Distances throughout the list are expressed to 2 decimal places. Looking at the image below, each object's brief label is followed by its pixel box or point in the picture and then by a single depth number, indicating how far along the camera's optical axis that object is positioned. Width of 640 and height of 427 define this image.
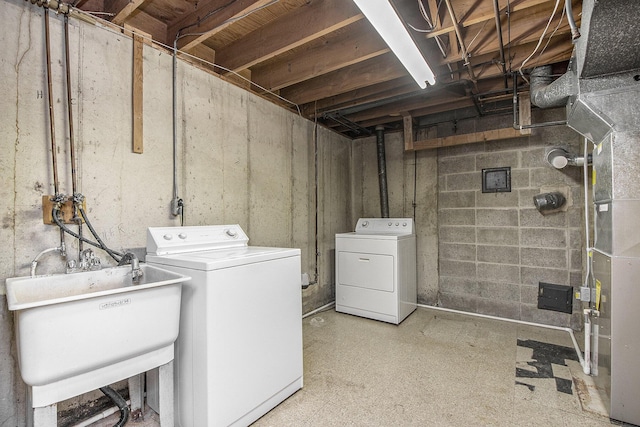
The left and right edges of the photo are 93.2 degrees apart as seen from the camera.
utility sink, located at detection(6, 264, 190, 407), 1.12
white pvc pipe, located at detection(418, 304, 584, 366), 2.54
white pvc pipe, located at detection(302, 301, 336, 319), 3.48
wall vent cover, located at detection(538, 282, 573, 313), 3.05
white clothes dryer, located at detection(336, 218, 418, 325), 3.24
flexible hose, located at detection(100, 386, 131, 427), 1.70
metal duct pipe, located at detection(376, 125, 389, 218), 4.03
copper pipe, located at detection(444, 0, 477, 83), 1.70
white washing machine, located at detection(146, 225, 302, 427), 1.53
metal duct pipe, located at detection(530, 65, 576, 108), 2.06
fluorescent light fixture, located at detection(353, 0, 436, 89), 1.48
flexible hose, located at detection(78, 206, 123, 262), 1.68
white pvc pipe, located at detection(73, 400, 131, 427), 1.64
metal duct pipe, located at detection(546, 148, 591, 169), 2.81
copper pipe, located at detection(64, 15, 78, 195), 1.69
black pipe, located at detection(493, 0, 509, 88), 1.67
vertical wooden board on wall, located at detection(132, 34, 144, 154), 1.98
